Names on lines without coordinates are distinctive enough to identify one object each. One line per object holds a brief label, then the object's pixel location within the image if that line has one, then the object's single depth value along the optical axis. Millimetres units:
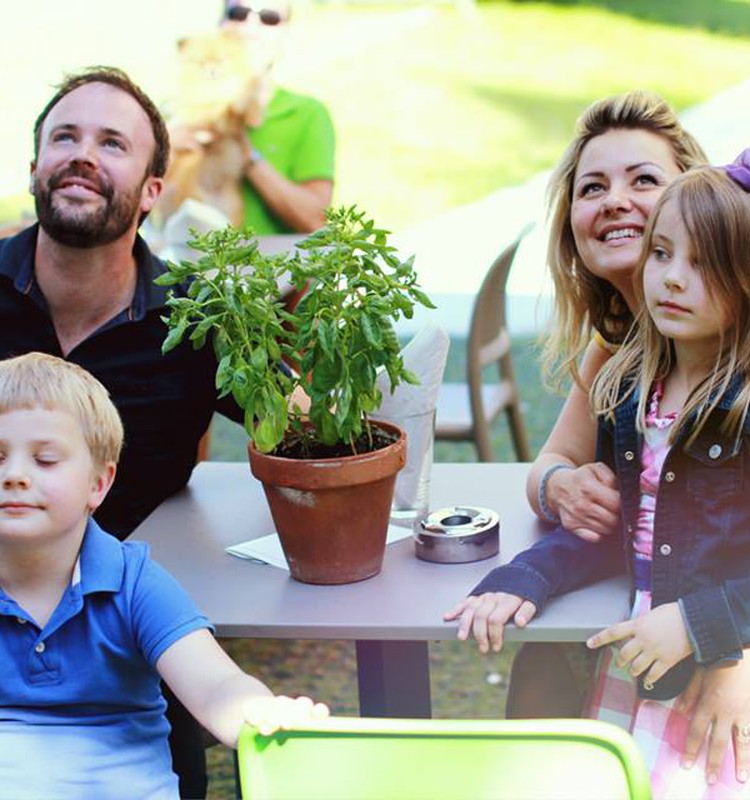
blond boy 3178
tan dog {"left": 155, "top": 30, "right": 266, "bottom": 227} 7734
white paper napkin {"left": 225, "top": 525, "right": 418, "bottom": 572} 3804
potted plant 3434
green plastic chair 2290
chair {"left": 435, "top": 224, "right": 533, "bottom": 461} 7235
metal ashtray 3757
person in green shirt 7801
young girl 3372
